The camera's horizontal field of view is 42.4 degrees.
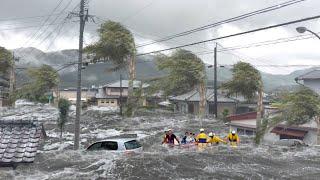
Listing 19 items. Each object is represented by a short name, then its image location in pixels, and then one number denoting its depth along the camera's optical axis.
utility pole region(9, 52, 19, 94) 71.02
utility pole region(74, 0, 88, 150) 27.77
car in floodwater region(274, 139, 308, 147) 29.64
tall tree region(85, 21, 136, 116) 48.19
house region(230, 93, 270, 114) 56.02
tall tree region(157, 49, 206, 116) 44.91
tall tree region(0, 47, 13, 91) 69.38
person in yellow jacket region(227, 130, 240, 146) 24.98
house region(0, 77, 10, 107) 68.94
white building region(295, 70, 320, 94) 39.38
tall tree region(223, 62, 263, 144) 38.75
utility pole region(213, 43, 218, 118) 49.41
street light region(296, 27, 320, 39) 16.70
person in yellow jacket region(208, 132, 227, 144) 24.16
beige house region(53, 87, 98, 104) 125.19
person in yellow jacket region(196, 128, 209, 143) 24.20
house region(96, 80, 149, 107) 83.31
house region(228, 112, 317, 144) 32.28
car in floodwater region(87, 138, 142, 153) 20.14
